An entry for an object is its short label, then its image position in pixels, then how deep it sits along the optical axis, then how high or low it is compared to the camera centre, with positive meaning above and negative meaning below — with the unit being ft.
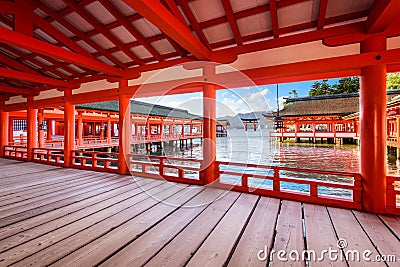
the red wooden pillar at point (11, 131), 36.64 +0.95
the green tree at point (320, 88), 85.34 +21.54
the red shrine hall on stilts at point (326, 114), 45.34 +5.13
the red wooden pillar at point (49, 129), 41.86 +1.46
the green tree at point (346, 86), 74.38 +20.08
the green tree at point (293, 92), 125.09 +28.15
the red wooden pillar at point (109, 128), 44.20 +1.64
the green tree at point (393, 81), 57.23 +16.40
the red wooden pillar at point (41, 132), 31.89 +0.63
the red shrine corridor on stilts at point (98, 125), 36.47 +2.86
